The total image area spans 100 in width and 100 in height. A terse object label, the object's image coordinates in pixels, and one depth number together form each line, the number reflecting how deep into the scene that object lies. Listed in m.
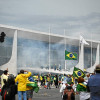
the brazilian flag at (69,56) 33.53
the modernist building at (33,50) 47.59
